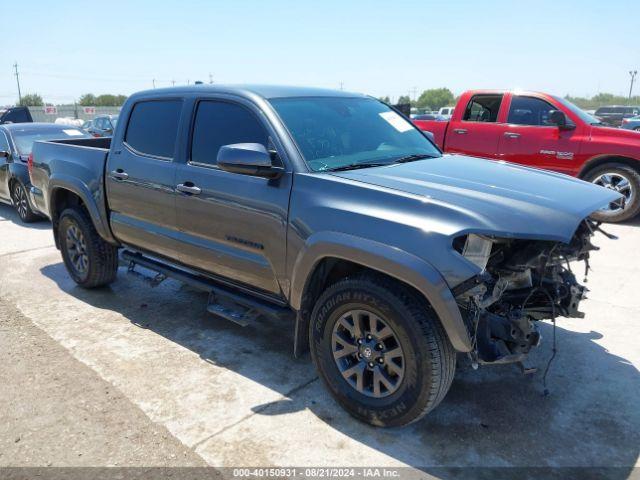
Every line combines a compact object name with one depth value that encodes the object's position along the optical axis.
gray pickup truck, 2.61
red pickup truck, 7.62
